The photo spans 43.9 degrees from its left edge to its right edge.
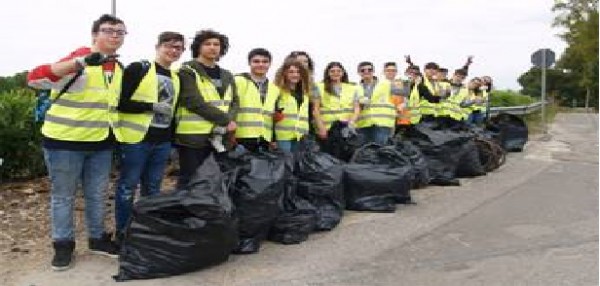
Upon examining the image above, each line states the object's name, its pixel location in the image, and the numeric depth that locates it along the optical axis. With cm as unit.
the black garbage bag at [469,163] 936
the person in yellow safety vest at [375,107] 877
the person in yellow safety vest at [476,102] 1227
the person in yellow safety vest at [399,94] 913
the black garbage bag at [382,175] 702
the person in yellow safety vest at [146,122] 519
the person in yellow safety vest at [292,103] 671
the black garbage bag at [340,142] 808
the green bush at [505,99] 2426
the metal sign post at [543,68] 1811
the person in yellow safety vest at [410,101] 963
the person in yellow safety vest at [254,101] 617
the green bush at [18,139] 705
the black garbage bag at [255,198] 538
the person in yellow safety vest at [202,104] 557
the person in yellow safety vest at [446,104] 1029
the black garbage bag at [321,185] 635
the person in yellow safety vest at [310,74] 702
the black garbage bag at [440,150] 880
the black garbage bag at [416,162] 816
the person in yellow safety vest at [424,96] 1008
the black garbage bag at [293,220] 577
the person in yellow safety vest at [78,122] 474
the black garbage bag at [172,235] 475
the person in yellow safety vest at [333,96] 797
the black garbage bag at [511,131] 1245
